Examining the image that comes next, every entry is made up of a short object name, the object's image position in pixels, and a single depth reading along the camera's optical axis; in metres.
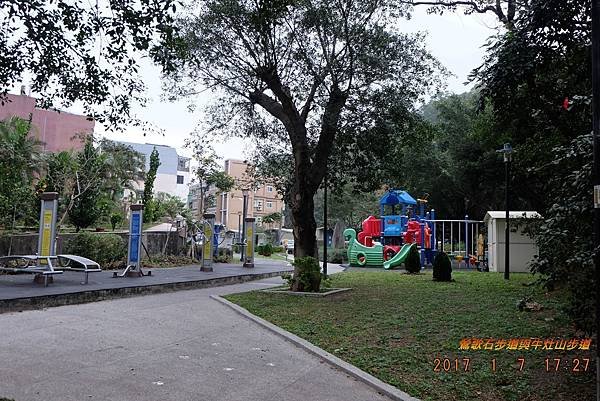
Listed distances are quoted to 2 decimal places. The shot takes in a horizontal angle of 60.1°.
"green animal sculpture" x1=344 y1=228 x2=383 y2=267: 27.19
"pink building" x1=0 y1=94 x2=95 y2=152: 43.19
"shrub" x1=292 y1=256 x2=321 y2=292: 12.97
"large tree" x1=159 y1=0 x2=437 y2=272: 12.16
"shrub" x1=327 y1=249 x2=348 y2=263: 34.25
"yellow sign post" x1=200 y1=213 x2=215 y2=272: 19.92
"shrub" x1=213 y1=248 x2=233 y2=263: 26.66
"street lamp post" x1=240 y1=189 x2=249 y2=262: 25.27
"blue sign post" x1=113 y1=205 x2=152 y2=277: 15.98
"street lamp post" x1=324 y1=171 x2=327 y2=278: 18.13
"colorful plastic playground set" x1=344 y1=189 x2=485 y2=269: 25.02
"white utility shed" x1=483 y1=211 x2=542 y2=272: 20.62
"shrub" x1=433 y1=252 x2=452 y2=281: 16.34
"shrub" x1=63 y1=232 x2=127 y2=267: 18.48
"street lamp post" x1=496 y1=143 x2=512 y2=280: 16.89
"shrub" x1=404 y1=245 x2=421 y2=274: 20.30
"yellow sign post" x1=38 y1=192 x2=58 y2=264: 13.24
